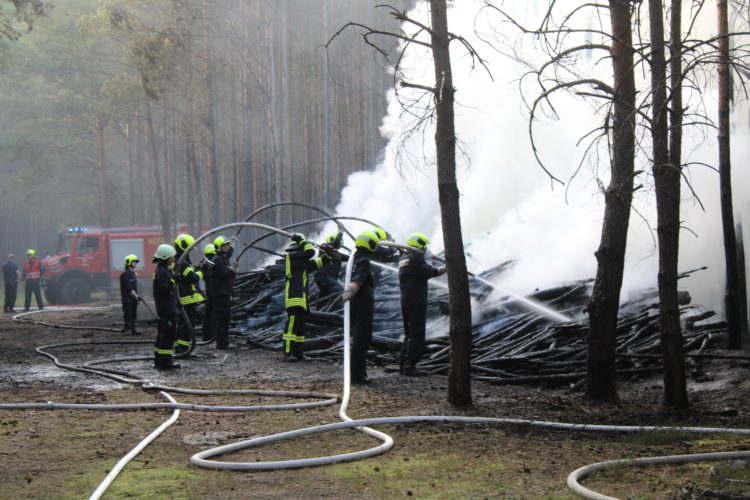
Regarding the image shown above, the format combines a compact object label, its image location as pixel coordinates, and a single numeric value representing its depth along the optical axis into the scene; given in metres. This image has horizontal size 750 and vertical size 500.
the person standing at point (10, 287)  27.05
